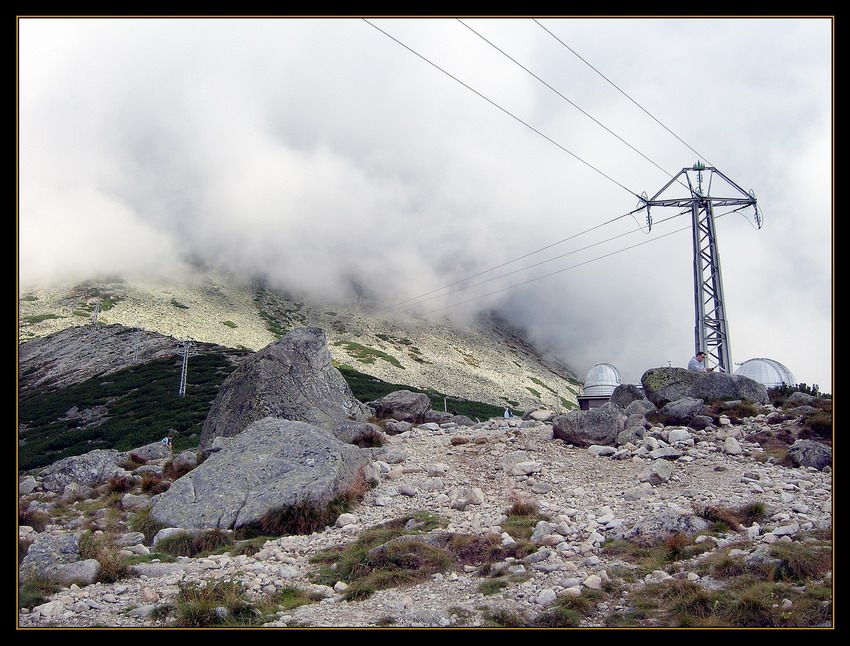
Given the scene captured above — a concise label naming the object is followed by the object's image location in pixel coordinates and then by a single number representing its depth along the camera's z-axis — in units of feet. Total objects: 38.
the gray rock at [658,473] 53.26
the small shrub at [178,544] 42.47
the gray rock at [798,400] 75.20
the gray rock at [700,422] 68.28
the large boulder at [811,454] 54.29
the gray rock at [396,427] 78.84
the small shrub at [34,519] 50.82
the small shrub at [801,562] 30.53
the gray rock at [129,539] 43.80
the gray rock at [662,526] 39.11
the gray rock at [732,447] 59.36
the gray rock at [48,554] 35.24
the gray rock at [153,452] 74.84
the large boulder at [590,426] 66.74
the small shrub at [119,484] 61.41
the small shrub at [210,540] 42.60
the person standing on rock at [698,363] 92.48
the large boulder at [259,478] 46.91
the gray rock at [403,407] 88.53
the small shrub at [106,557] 35.68
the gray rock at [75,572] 34.65
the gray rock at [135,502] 55.11
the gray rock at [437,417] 87.62
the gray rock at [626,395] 86.28
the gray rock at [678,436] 63.62
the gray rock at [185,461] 65.62
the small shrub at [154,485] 60.23
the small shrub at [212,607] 29.32
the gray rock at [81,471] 65.00
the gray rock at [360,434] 70.59
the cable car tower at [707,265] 105.19
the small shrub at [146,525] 45.73
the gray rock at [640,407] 76.07
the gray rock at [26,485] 64.08
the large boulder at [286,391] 76.28
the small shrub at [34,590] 31.30
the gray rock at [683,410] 70.74
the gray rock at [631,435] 65.41
